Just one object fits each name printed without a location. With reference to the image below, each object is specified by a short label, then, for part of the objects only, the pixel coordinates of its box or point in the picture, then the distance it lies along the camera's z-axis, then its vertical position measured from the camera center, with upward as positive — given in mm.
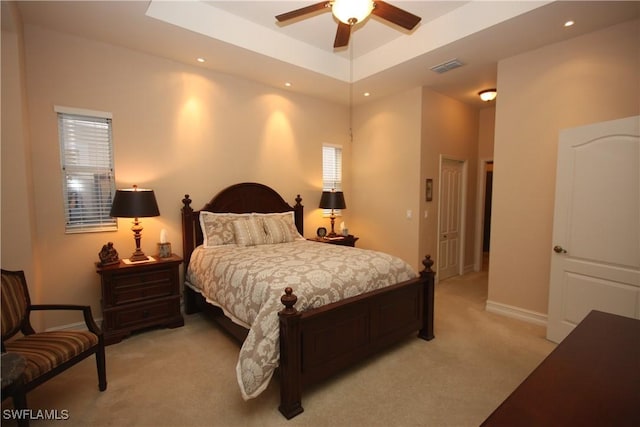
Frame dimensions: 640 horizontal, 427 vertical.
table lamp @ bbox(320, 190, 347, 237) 4614 -107
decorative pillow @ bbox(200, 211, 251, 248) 3473 -425
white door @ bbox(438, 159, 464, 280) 4859 -410
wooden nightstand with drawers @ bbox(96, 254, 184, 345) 2838 -1039
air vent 3537 +1546
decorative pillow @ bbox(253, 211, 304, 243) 4020 -369
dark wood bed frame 1941 -1071
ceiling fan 2076 +1392
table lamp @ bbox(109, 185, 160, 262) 2920 -111
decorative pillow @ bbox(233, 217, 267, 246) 3537 -471
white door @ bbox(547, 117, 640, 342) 2473 -281
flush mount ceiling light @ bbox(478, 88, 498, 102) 4199 +1405
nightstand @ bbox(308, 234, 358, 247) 4476 -710
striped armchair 1758 -968
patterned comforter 1942 -715
